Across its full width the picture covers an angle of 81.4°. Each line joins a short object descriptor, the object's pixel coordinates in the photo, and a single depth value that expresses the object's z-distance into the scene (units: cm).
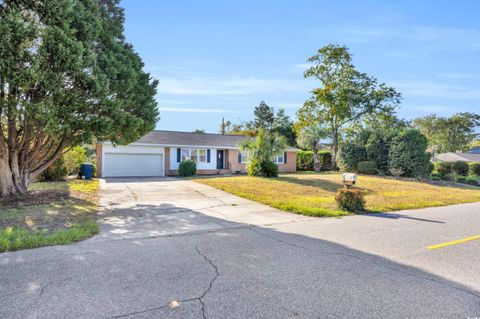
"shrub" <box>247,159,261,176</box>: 1902
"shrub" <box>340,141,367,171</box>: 2434
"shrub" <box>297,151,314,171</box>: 3033
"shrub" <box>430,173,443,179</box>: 2459
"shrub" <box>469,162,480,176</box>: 3032
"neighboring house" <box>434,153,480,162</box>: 4015
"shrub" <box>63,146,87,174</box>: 1732
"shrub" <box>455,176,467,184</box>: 2443
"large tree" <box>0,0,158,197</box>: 708
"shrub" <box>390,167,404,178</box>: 2170
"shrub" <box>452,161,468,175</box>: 2883
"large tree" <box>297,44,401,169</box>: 2702
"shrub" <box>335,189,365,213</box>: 873
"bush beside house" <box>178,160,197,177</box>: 2058
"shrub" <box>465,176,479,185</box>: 2350
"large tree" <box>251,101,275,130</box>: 5159
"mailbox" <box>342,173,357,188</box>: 884
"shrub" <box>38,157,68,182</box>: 1523
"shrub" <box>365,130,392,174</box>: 2295
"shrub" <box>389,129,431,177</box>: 2122
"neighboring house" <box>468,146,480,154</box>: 5649
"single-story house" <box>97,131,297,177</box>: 2036
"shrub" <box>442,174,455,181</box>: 2452
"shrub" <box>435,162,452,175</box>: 2892
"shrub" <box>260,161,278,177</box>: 1889
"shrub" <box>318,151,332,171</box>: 2997
